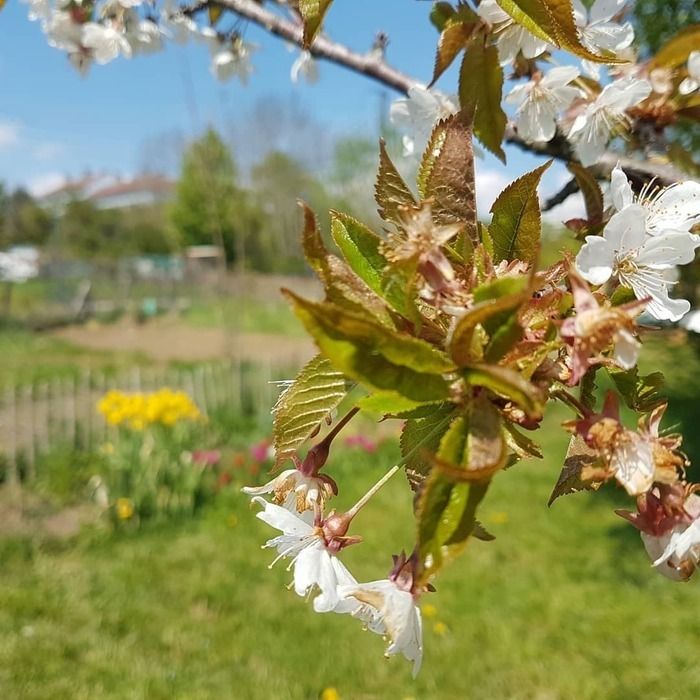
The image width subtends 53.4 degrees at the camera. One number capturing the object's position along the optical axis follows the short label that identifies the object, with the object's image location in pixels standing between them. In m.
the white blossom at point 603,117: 0.23
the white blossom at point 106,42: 0.39
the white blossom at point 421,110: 0.25
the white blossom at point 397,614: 0.16
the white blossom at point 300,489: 0.18
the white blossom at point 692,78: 0.26
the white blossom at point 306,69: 0.46
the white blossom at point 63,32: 0.40
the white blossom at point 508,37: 0.20
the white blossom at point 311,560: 0.17
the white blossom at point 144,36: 0.42
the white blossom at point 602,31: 0.22
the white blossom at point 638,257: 0.15
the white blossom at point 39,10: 0.40
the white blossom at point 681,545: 0.16
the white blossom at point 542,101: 0.23
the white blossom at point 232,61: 0.52
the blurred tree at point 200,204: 12.53
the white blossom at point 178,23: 0.45
